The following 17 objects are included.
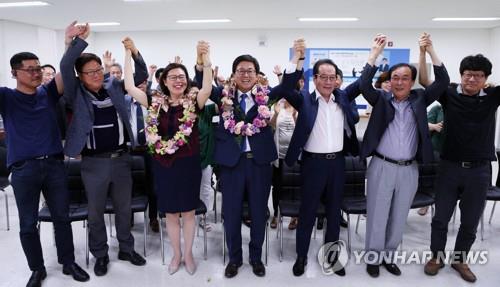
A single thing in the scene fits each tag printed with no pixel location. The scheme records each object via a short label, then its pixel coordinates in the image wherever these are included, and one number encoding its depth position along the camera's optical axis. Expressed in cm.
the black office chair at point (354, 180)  346
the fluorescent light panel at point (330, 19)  713
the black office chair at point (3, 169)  396
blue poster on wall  819
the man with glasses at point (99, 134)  262
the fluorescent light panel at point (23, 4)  564
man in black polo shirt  265
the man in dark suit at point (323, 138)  272
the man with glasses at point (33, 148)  250
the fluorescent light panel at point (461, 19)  704
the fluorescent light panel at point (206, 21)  732
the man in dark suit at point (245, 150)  267
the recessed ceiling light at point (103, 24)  766
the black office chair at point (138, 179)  342
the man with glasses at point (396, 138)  264
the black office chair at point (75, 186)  329
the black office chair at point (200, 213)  303
